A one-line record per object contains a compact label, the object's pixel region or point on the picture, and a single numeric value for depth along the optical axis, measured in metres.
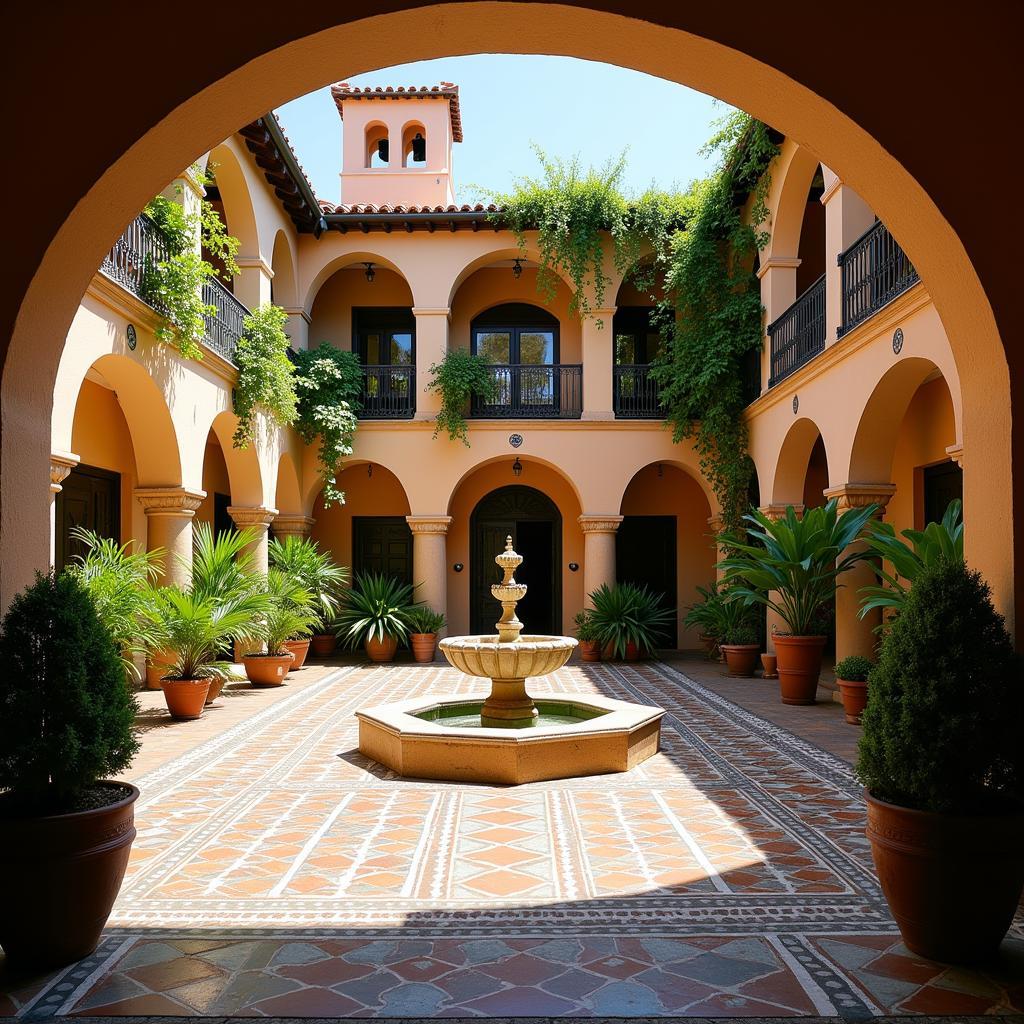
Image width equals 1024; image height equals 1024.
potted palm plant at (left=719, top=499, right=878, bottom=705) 10.77
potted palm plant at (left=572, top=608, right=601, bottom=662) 15.95
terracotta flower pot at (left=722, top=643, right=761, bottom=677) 13.71
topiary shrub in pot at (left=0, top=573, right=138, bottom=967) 3.49
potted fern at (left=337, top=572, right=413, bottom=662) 15.94
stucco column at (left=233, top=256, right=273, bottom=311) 14.15
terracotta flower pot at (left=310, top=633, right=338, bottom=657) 16.72
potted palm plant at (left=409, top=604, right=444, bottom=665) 16.08
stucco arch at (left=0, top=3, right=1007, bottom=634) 3.85
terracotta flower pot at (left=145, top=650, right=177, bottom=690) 10.19
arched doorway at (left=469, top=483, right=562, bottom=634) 18.88
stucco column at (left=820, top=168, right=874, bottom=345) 10.98
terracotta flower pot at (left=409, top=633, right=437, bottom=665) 16.05
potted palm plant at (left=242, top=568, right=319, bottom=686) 12.63
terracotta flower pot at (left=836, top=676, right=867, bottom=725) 9.31
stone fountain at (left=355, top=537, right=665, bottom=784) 7.00
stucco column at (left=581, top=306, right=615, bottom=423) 16.92
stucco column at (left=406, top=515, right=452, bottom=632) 16.88
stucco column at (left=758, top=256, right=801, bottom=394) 13.89
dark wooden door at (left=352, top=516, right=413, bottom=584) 19.06
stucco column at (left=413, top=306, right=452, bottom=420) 16.95
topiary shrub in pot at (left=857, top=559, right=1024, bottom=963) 3.48
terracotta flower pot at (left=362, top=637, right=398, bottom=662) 15.94
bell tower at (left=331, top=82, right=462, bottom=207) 20.53
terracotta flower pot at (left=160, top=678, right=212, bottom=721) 9.82
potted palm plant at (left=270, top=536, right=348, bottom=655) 14.62
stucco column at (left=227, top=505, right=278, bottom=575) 14.29
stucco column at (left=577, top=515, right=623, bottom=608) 16.83
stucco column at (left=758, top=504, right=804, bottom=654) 13.49
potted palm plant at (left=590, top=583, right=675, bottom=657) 15.77
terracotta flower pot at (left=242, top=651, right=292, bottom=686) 12.60
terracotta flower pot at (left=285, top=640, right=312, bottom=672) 14.38
